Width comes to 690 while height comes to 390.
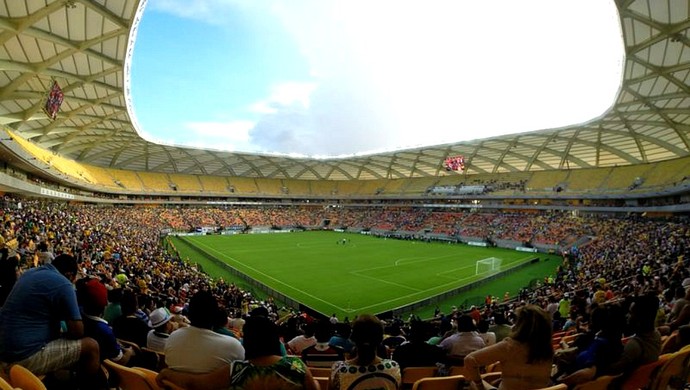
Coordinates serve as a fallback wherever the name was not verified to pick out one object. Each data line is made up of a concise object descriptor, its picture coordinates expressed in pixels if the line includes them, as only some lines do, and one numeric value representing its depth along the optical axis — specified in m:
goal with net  29.73
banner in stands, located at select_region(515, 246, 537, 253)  42.58
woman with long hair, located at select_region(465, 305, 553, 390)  2.97
